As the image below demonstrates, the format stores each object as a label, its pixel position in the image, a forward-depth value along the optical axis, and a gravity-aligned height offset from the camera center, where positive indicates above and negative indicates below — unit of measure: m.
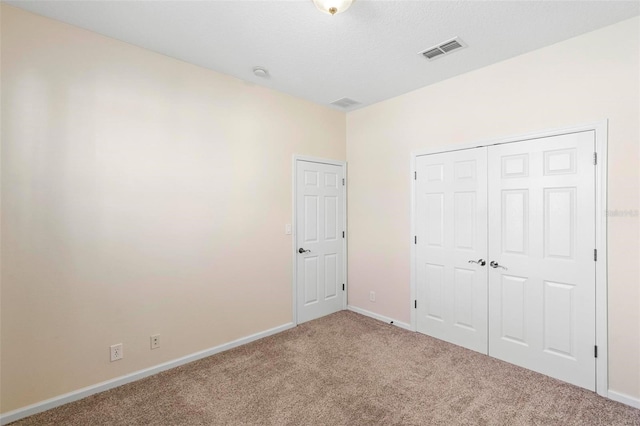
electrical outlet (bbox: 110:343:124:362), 2.50 -1.18
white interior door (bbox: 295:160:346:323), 3.89 -0.39
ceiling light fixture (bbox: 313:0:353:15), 1.90 +1.33
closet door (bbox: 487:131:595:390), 2.46 -0.41
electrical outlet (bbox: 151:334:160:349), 2.71 -1.18
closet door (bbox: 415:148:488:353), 3.09 -0.40
